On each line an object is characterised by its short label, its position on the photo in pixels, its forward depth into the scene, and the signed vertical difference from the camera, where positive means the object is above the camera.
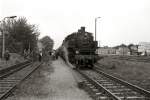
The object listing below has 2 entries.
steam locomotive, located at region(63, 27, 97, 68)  23.02 +0.59
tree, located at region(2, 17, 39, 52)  52.97 +4.36
